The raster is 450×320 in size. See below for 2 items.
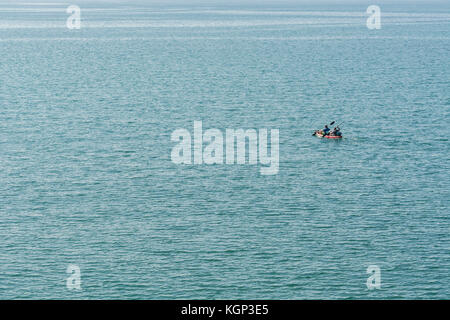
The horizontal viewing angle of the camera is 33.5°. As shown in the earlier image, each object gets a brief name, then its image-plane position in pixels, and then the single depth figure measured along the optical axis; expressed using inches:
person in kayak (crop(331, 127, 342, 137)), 4097.7
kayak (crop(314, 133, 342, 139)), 4087.6
